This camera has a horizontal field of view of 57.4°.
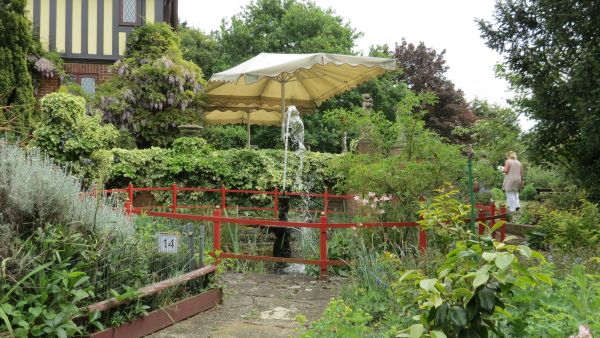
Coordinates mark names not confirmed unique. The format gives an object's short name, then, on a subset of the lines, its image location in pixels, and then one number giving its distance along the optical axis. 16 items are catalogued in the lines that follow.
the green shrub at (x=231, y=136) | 16.85
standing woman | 11.48
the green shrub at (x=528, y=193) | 21.79
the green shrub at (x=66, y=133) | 8.59
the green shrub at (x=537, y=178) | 21.17
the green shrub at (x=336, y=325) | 2.93
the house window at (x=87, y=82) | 16.00
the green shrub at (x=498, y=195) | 17.59
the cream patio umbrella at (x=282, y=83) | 8.43
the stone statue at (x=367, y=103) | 10.35
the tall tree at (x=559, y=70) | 6.38
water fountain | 6.74
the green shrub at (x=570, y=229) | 6.17
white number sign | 4.37
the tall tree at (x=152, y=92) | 14.20
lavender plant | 3.70
